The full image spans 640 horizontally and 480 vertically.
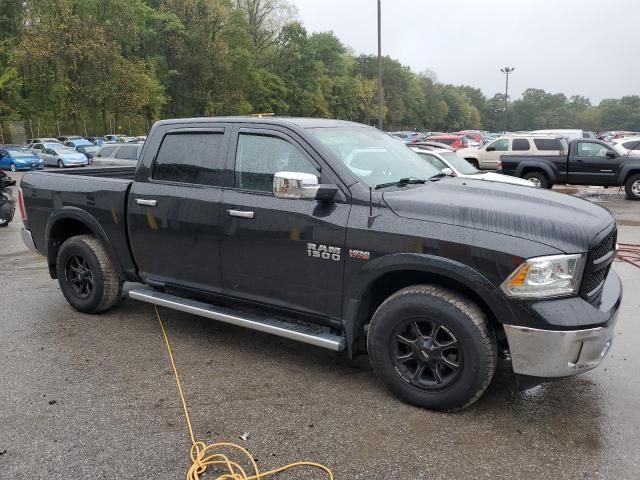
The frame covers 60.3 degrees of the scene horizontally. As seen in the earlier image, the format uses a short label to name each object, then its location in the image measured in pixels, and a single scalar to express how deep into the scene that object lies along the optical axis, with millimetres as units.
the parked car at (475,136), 35500
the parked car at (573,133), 24759
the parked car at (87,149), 32709
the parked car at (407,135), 42000
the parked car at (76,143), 35459
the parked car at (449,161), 10469
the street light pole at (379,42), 26797
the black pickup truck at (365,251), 3115
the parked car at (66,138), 40044
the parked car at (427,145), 14123
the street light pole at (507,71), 67000
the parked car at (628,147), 15662
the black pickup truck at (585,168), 15312
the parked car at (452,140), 25952
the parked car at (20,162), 27375
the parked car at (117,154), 17109
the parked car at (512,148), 16328
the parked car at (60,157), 28312
